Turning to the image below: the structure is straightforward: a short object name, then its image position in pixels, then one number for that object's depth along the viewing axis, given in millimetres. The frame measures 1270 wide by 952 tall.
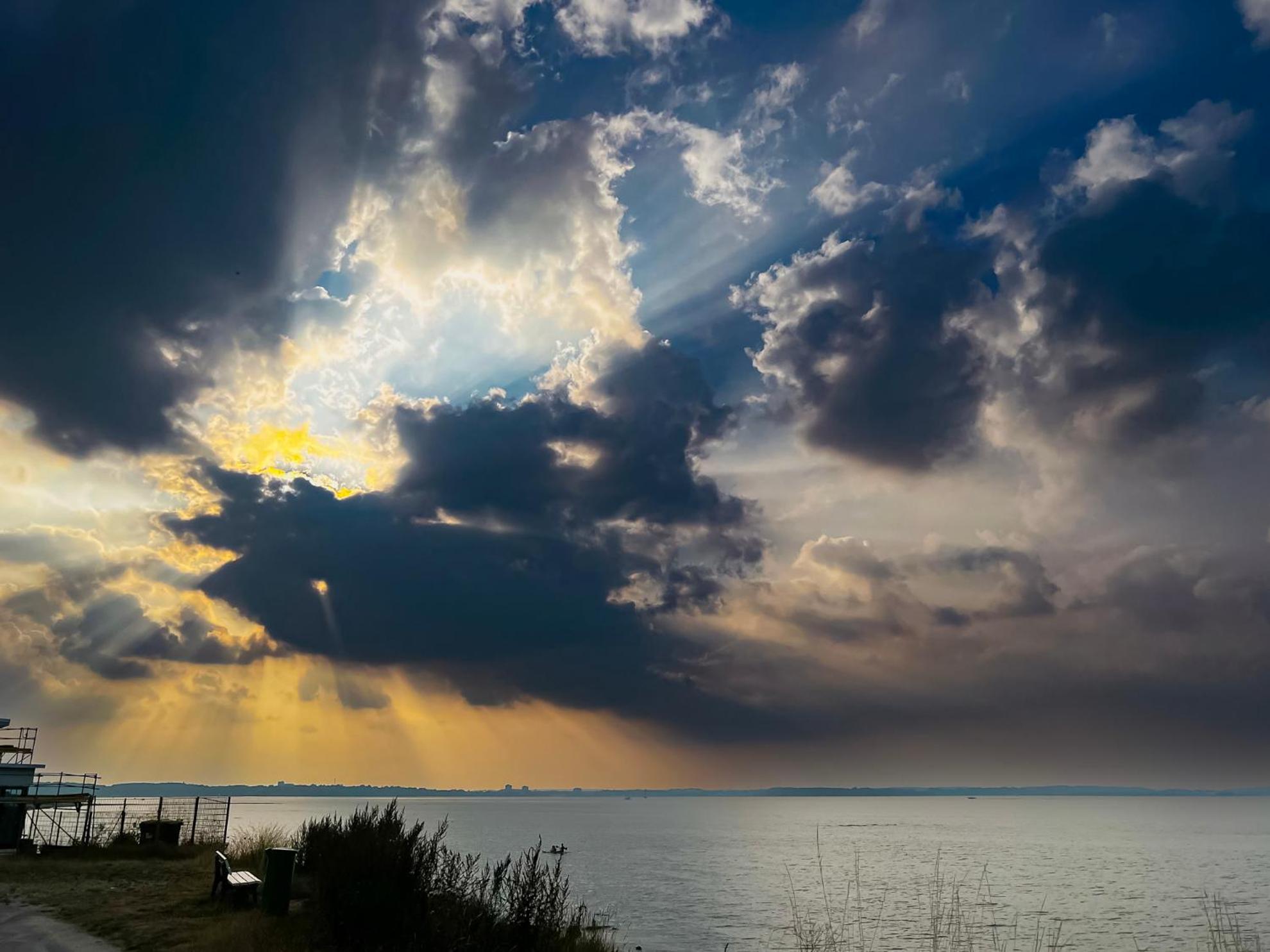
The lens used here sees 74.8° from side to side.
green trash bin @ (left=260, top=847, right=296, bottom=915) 18891
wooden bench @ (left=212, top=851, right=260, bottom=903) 20094
